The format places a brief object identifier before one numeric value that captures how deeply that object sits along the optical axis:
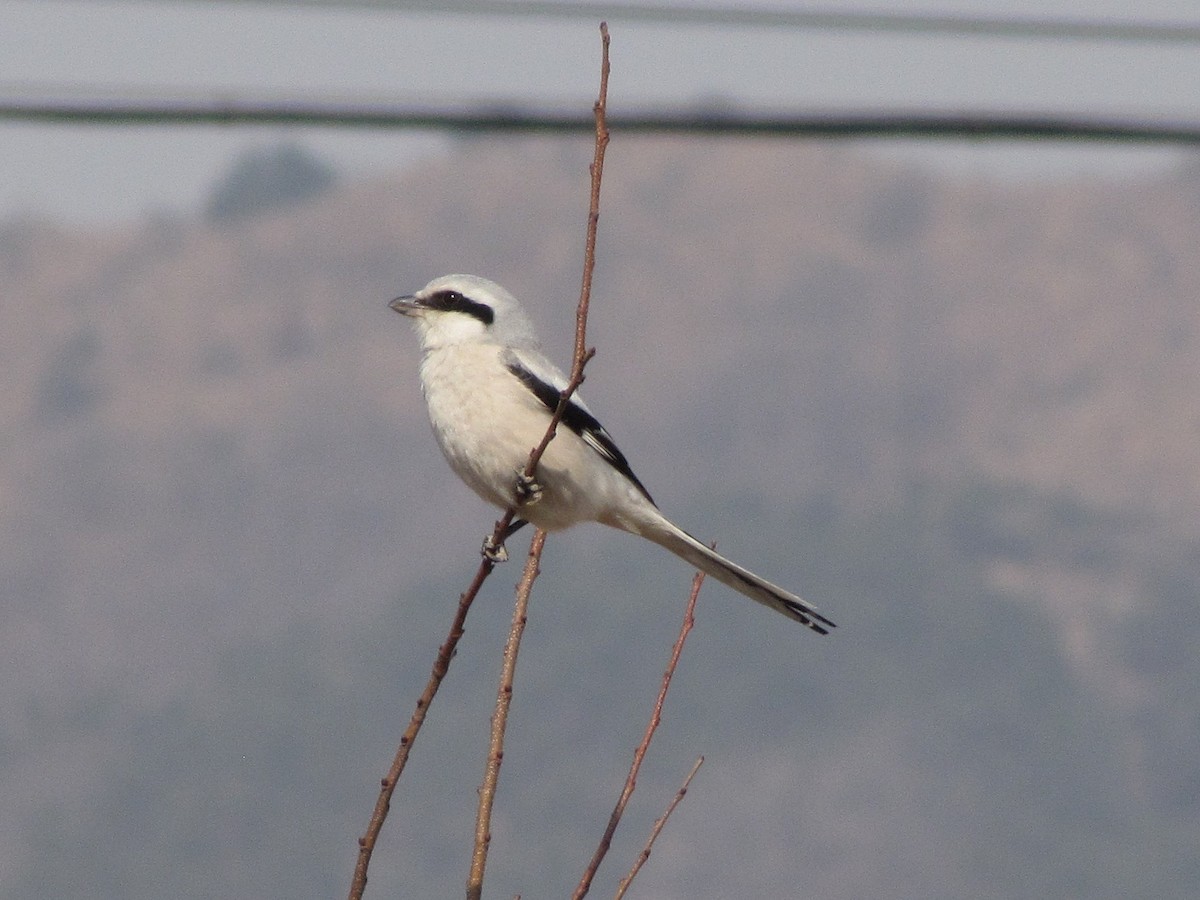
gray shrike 9.76
